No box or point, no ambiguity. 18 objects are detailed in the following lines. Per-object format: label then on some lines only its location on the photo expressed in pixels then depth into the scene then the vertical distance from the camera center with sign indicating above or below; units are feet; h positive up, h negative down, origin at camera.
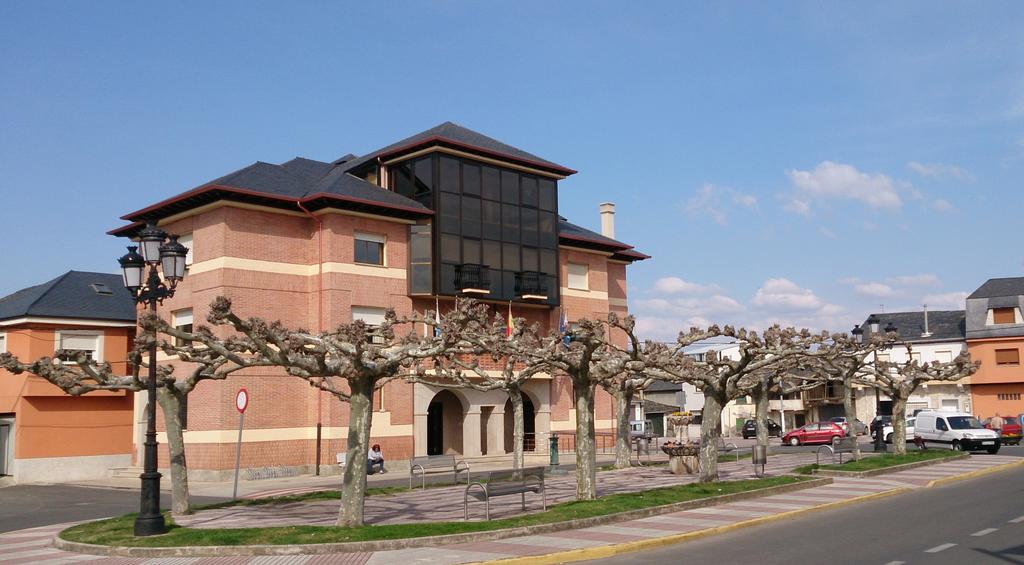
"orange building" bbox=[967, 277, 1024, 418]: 198.49 +8.60
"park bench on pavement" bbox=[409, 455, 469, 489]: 86.75 -7.05
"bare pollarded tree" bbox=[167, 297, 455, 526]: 51.03 +2.02
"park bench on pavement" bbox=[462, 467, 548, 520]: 58.08 -6.10
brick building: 109.19 +17.52
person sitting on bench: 109.29 -7.82
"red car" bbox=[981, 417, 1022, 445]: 150.04 -8.12
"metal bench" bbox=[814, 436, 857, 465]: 99.35 -6.54
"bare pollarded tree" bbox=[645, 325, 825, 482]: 74.38 +1.93
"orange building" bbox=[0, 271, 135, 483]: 116.78 -0.07
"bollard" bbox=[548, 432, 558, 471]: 111.75 -7.25
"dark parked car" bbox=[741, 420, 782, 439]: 222.28 -10.42
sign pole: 69.71 -0.30
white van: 123.44 -6.65
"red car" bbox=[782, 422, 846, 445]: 170.40 -8.80
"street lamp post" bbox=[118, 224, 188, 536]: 52.06 +6.95
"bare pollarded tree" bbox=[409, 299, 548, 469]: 61.98 +3.51
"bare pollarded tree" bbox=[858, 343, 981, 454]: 110.73 +1.01
